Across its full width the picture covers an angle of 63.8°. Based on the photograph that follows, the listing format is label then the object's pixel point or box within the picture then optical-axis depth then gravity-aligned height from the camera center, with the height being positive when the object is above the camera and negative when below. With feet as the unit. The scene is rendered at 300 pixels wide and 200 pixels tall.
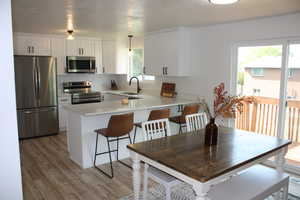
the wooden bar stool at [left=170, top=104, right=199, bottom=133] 13.60 -2.07
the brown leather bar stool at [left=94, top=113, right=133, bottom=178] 10.93 -2.38
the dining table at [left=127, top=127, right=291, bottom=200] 5.98 -2.29
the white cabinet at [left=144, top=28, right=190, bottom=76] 15.69 +1.58
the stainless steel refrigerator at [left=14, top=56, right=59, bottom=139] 16.53 -1.48
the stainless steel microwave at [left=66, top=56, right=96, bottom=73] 19.57 +0.89
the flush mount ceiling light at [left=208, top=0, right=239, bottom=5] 7.52 +2.36
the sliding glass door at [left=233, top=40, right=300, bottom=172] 11.90 -0.53
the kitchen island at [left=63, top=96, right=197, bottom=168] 12.09 -2.55
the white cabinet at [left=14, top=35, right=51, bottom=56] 17.54 +2.18
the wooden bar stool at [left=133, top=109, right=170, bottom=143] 12.38 -2.00
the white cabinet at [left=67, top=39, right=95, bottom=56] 19.83 +2.32
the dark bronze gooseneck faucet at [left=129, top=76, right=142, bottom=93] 20.71 -0.81
